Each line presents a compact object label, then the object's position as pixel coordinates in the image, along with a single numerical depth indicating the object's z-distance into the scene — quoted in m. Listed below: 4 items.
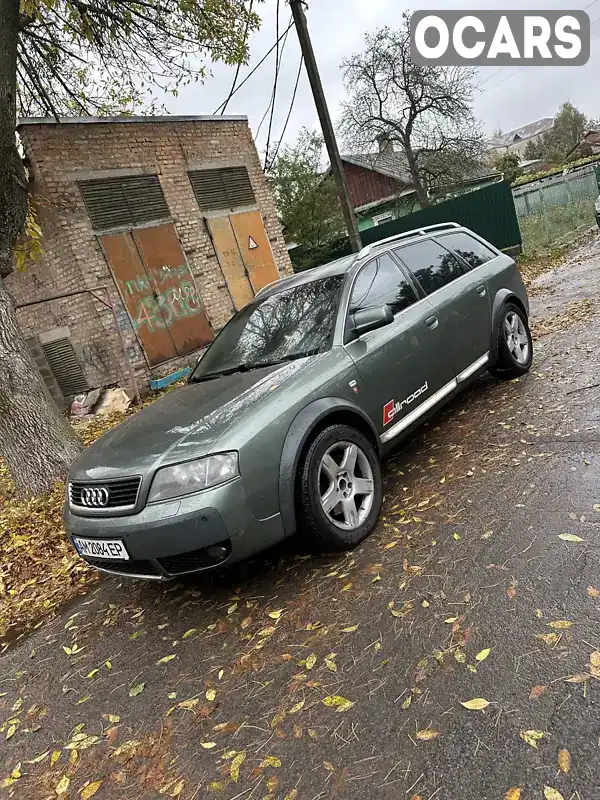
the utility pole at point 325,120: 9.91
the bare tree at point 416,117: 25.16
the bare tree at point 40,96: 5.19
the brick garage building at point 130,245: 9.13
